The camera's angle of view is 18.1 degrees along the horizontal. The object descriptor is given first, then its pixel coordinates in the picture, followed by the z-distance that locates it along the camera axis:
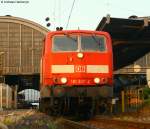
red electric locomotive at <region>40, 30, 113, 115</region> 16.47
